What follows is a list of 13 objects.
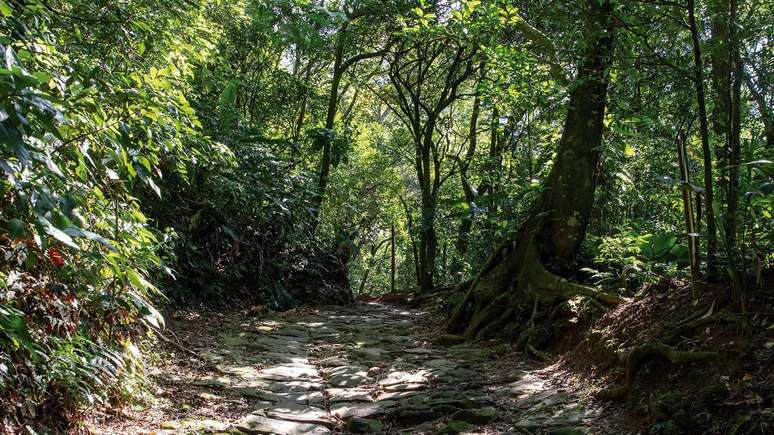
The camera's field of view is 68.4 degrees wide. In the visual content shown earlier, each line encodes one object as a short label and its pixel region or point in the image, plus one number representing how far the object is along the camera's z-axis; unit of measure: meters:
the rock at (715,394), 3.37
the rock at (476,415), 4.42
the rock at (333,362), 6.84
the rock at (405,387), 5.47
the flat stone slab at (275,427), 4.32
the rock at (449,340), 7.97
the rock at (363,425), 4.45
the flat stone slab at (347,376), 5.87
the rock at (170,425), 4.12
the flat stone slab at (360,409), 4.79
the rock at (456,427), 4.20
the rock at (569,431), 3.80
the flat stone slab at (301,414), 4.62
